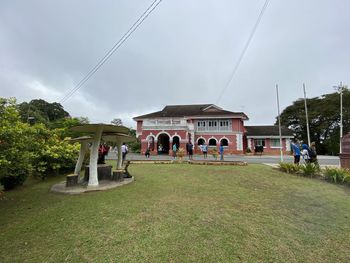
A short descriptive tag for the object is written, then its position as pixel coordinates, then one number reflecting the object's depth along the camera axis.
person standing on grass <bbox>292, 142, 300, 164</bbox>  11.55
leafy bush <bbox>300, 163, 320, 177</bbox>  9.55
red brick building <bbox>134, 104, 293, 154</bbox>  27.86
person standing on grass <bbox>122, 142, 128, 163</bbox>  15.72
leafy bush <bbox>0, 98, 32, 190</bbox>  4.77
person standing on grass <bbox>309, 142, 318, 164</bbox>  10.77
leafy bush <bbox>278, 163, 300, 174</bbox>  10.32
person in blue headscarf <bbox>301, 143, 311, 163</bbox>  11.04
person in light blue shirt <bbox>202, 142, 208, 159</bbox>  20.54
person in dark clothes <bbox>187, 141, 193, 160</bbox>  18.59
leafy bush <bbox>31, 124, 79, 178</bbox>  9.52
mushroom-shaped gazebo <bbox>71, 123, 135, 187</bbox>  7.37
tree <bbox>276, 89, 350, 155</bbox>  34.56
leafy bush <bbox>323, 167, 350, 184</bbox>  8.23
